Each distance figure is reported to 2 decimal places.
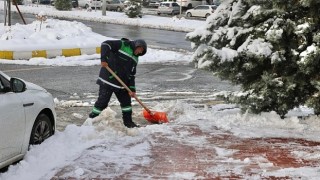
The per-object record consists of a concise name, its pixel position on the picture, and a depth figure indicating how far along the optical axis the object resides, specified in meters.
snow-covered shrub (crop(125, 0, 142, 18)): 38.97
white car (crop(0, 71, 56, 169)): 4.99
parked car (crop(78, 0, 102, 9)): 52.09
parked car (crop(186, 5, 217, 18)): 44.84
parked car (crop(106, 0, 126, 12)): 50.25
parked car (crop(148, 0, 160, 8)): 60.38
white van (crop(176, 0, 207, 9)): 54.69
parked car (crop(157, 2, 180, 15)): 47.56
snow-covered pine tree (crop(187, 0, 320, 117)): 7.32
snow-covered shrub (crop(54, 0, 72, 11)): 43.75
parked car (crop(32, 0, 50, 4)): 56.81
